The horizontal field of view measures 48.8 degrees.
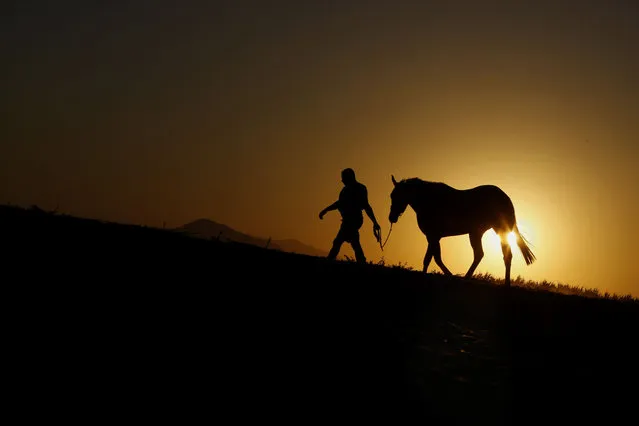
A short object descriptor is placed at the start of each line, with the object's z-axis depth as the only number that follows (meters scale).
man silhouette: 15.08
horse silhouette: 16.81
